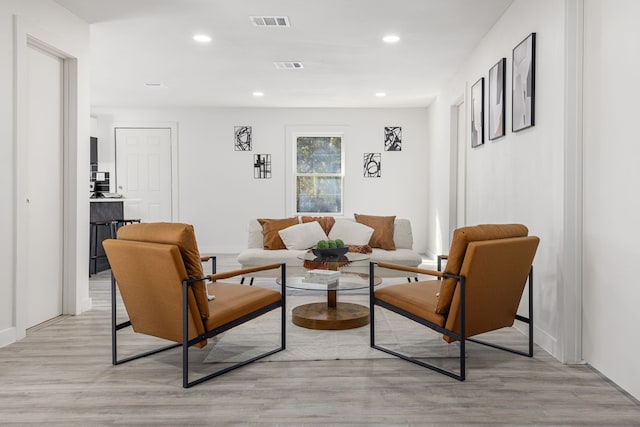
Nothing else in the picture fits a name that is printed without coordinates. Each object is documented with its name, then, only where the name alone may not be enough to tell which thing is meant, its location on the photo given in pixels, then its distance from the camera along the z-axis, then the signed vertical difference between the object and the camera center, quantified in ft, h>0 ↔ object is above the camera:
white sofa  15.16 -1.89
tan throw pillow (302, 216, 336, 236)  17.84 -0.71
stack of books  11.30 -1.83
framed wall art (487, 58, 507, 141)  12.87 +2.97
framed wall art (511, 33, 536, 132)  10.77 +2.92
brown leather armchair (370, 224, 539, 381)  8.10 -1.53
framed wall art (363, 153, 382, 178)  27.25 +2.24
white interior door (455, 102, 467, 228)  17.85 +1.19
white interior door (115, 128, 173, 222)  27.32 +1.90
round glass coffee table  11.29 -2.90
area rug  9.66 -3.18
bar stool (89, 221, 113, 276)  19.31 -1.80
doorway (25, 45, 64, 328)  11.90 +0.44
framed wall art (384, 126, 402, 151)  27.20 +3.82
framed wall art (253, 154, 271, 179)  27.32 +2.16
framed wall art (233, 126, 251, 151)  27.27 +3.86
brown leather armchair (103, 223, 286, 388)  7.77 -1.53
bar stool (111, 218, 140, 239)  20.81 -1.02
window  27.53 +1.89
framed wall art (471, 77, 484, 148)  14.84 +2.99
